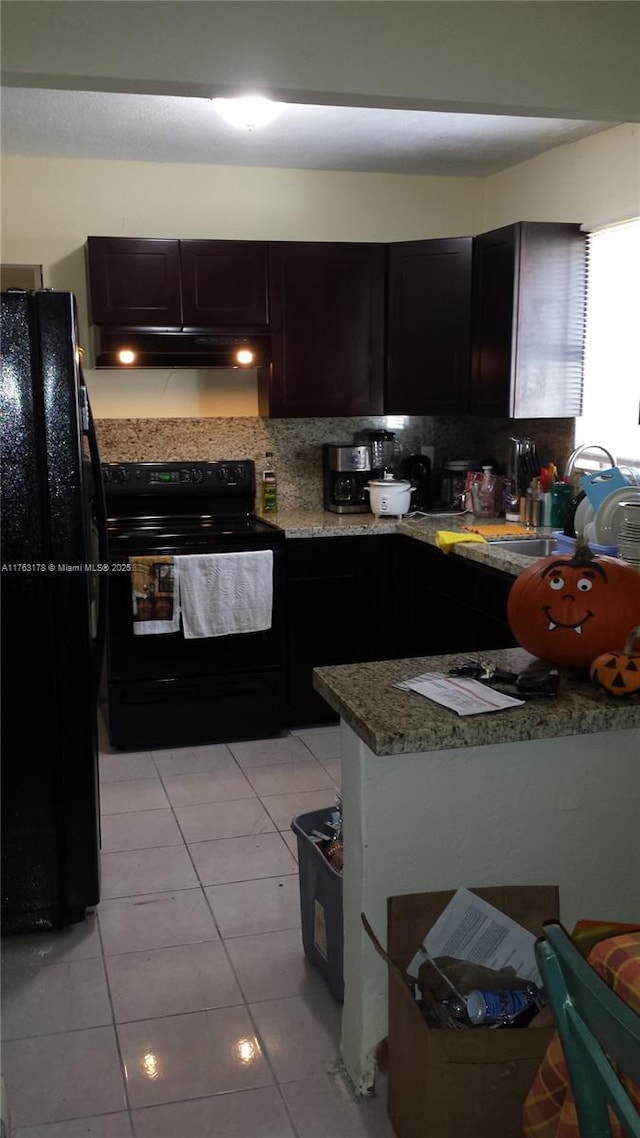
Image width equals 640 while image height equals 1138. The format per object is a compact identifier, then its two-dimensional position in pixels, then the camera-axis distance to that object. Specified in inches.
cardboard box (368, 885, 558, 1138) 66.6
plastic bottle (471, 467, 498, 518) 176.4
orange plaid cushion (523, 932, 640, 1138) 49.1
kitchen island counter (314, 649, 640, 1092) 74.9
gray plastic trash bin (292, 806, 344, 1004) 91.7
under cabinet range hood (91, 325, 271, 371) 169.0
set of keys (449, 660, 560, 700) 77.5
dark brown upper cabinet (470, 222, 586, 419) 160.2
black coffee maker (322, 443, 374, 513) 182.4
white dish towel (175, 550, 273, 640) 158.9
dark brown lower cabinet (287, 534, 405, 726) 169.3
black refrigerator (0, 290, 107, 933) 102.0
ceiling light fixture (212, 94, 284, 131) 132.7
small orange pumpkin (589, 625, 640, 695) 76.0
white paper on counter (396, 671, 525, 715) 74.7
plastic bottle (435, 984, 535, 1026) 69.9
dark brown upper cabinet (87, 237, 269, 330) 166.6
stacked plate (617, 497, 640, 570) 104.8
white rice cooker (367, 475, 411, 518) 177.5
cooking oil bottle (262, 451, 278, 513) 185.8
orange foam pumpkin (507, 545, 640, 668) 80.5
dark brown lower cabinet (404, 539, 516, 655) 144.9
